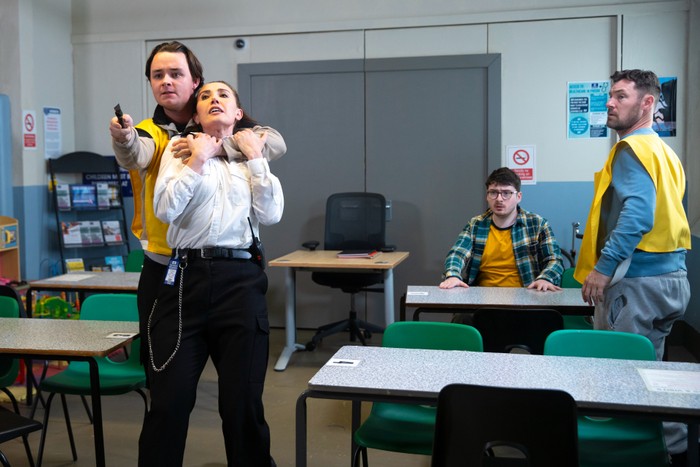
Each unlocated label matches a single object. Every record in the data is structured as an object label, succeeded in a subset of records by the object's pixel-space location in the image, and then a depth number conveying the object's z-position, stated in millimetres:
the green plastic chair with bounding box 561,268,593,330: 3648
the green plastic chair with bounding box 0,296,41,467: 2895
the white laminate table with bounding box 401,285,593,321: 3078
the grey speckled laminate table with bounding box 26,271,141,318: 3764
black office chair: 5203
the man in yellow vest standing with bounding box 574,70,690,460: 2506
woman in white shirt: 2012
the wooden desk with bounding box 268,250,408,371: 4445
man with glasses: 3709
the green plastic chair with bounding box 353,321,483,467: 2145
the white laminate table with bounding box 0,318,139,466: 2312
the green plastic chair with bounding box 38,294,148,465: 2811
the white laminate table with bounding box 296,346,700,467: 1691
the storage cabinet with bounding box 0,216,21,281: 4961
